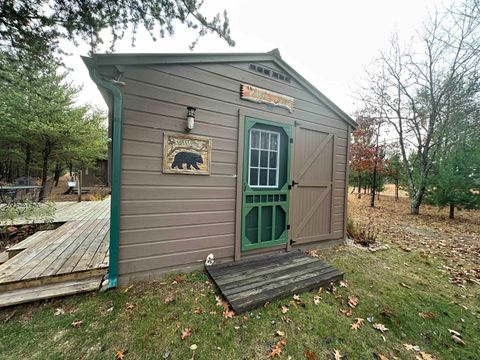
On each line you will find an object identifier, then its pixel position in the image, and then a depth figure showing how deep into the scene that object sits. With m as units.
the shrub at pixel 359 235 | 4.59
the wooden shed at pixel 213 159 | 2.52
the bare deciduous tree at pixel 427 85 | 7.20
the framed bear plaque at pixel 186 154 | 2.72
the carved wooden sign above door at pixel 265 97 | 3.24
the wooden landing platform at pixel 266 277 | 2.34
